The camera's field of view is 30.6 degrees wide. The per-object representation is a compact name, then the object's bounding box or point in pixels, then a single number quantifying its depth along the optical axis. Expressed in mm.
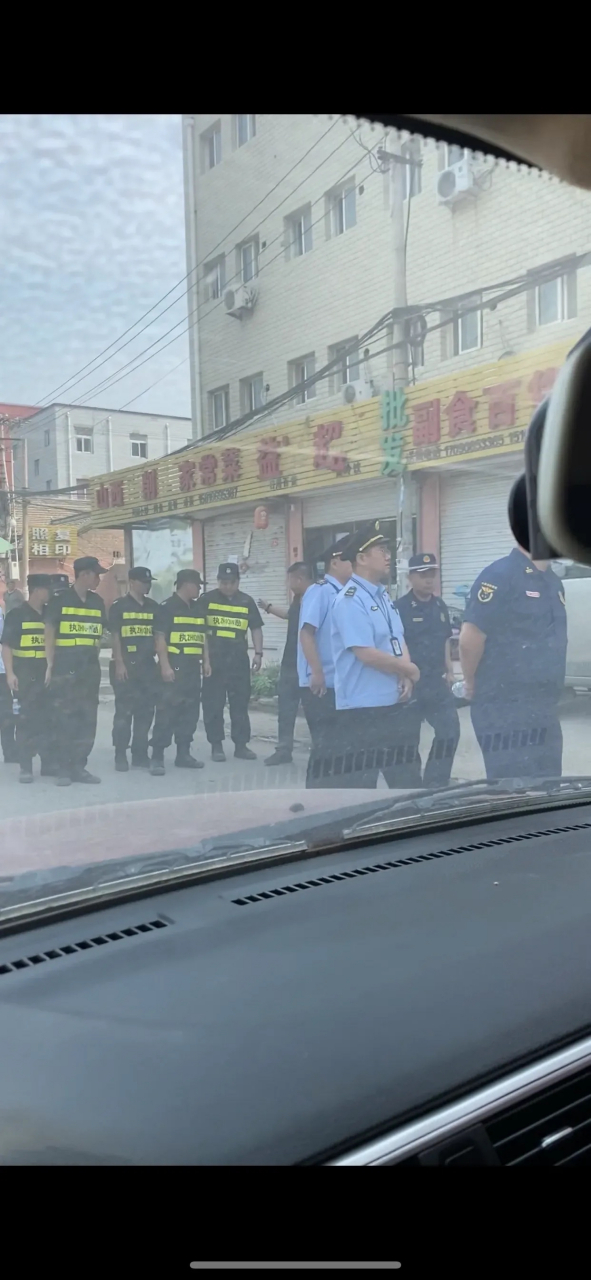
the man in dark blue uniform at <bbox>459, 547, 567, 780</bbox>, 5441
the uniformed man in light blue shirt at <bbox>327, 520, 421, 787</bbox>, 5660
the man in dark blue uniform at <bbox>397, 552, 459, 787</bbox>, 5688
